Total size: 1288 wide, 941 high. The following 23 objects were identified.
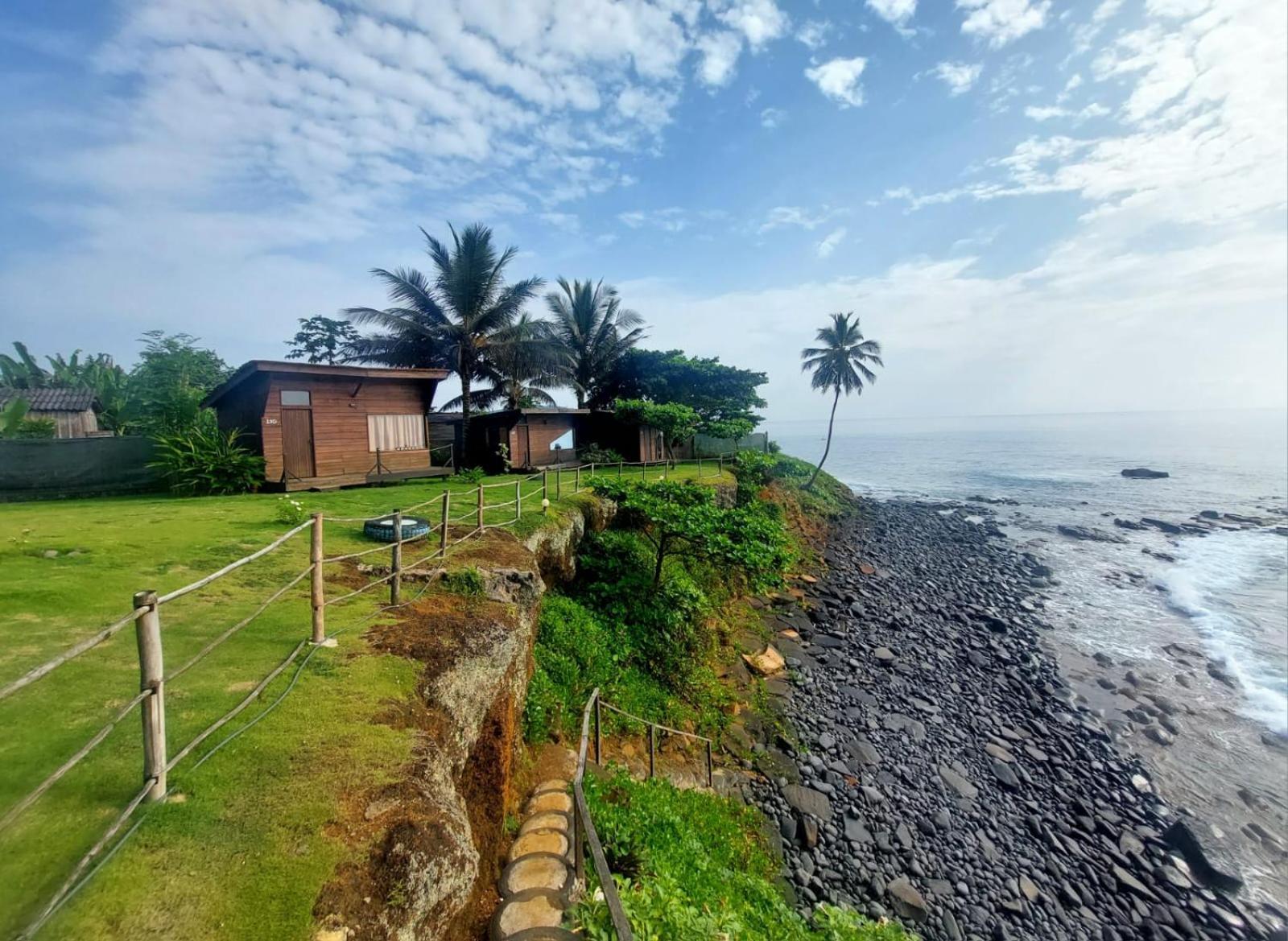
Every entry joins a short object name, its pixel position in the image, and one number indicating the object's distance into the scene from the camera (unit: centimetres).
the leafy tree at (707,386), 2945
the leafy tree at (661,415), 2480
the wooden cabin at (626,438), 2581
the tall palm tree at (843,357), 3095
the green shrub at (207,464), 1380
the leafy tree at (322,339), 3331
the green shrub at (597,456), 2478
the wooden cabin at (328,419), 1434
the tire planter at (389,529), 812
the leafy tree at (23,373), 2784
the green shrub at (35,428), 1775
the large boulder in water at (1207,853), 755
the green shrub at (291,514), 962
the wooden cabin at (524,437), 2202
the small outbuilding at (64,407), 2325
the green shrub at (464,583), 663
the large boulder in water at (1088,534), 2723
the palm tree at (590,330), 3106
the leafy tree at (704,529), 1106
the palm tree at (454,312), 2250
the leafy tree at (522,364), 2380
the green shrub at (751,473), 2211
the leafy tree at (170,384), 1514
